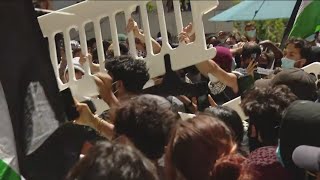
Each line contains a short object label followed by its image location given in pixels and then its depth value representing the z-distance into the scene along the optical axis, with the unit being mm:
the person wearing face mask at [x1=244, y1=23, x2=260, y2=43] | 10806
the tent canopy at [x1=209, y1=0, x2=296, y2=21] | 13961
